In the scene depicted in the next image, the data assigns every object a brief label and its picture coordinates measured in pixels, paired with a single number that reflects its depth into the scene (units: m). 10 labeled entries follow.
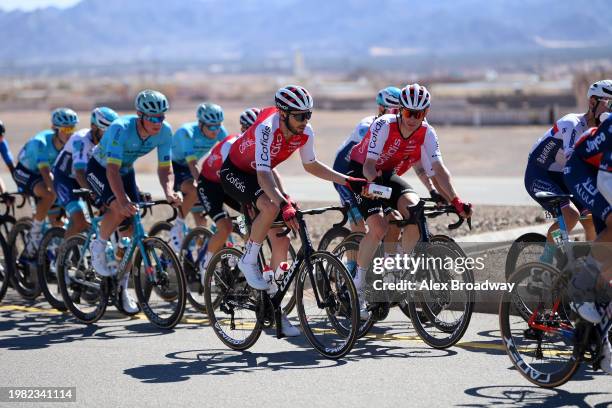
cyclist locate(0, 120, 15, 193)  25.06
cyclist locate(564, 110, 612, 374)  13.11
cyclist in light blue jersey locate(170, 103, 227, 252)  22.59
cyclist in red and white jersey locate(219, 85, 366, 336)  16.30
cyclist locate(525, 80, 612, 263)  17.45
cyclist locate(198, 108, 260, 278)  20.34
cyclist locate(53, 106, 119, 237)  21.37
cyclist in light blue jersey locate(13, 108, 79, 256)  23.87
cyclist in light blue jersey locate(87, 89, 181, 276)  19.28
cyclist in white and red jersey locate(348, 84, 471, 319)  17.06
